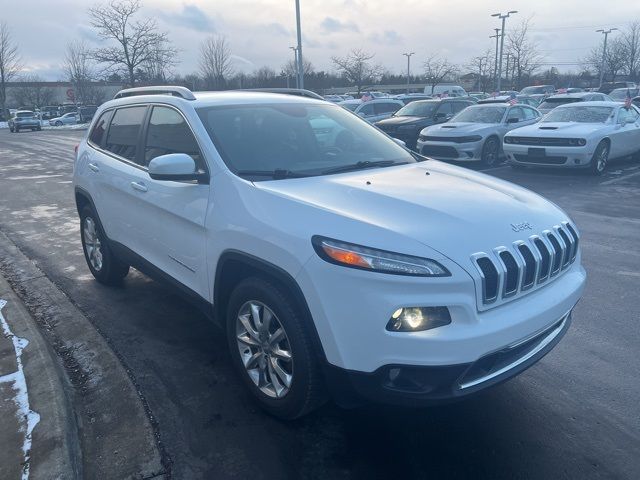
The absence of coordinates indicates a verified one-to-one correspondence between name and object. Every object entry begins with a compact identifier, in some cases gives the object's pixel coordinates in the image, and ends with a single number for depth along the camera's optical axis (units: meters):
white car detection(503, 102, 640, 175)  11.86
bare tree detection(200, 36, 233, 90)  43.93
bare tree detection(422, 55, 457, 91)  59.88
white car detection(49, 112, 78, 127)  49.53
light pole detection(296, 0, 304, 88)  26.03
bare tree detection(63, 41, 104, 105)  56.62
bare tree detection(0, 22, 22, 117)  53.88
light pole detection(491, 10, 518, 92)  41.51
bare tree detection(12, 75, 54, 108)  69.69
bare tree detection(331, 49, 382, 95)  52.28
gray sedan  13.43
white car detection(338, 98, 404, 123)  19.14
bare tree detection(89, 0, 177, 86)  39.50
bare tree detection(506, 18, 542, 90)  50.65
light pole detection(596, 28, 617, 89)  52.22
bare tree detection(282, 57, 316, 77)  58.06
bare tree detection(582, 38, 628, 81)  54.91
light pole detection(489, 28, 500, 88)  48.62
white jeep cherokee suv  2.57
